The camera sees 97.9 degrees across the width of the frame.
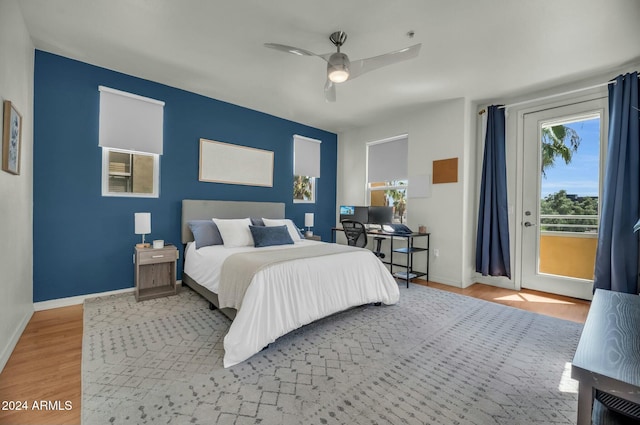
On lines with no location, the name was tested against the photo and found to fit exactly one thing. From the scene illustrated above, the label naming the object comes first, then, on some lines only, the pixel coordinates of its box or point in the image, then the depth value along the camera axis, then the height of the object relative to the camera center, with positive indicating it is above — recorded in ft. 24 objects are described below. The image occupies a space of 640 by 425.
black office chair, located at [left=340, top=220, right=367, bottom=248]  14.22 -1.15
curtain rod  10.47 +5.00
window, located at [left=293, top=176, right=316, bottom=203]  17.65 +1.34
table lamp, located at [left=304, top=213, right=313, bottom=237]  16.53 -0.61
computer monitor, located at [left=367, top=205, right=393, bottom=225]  15.92 -0.21
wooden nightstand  10.51 -2.68
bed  6.89 -2.28
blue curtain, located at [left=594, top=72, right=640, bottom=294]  9.56 +0.71
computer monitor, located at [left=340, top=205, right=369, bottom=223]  16.74 -0.14
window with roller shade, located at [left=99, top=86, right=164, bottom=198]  10.85 +2.57
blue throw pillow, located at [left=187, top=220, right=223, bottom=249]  11.71 -1.09
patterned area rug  5.01 -3.62
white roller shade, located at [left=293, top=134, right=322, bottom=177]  17.26 +3.41
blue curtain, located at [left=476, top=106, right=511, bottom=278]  12.93 +0.45
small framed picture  6.60 +1.63
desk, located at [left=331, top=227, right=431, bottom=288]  13.41 -1.88
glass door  11.20 +0.79
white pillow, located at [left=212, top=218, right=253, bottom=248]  11.53 -1.02
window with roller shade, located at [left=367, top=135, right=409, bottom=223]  16.24 +2.25
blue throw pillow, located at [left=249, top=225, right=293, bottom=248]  11.43 -1.13
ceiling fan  7.55 +4.33
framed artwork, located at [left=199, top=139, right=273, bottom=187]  13.56 +2.30
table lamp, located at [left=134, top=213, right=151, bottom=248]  10.64 -0.64
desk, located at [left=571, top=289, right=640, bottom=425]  3.19 -1.83
